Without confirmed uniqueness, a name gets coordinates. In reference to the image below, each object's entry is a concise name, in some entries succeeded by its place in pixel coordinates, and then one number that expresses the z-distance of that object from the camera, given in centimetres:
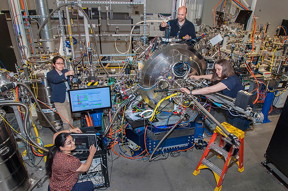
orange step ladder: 249
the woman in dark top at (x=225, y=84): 243
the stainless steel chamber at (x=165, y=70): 290
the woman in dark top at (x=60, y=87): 305
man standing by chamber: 362
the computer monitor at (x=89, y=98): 264
